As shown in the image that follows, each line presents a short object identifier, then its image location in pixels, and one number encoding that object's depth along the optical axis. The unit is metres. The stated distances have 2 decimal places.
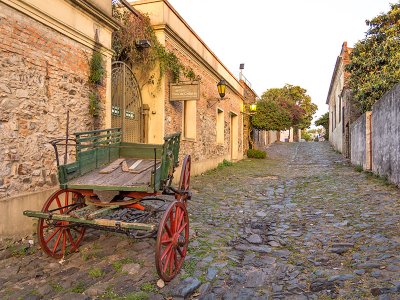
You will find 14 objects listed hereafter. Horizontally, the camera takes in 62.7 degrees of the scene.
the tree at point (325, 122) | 38.94
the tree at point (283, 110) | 21.09
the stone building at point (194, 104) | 8.99
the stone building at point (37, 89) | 4.55
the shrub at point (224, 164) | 14.27
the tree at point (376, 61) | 13.11
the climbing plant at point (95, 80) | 6.25
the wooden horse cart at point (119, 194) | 3.37
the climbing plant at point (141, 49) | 8.18
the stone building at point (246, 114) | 20.32
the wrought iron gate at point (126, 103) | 7.59
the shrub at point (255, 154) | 20.14
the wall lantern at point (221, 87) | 12.48
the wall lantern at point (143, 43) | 8.12
